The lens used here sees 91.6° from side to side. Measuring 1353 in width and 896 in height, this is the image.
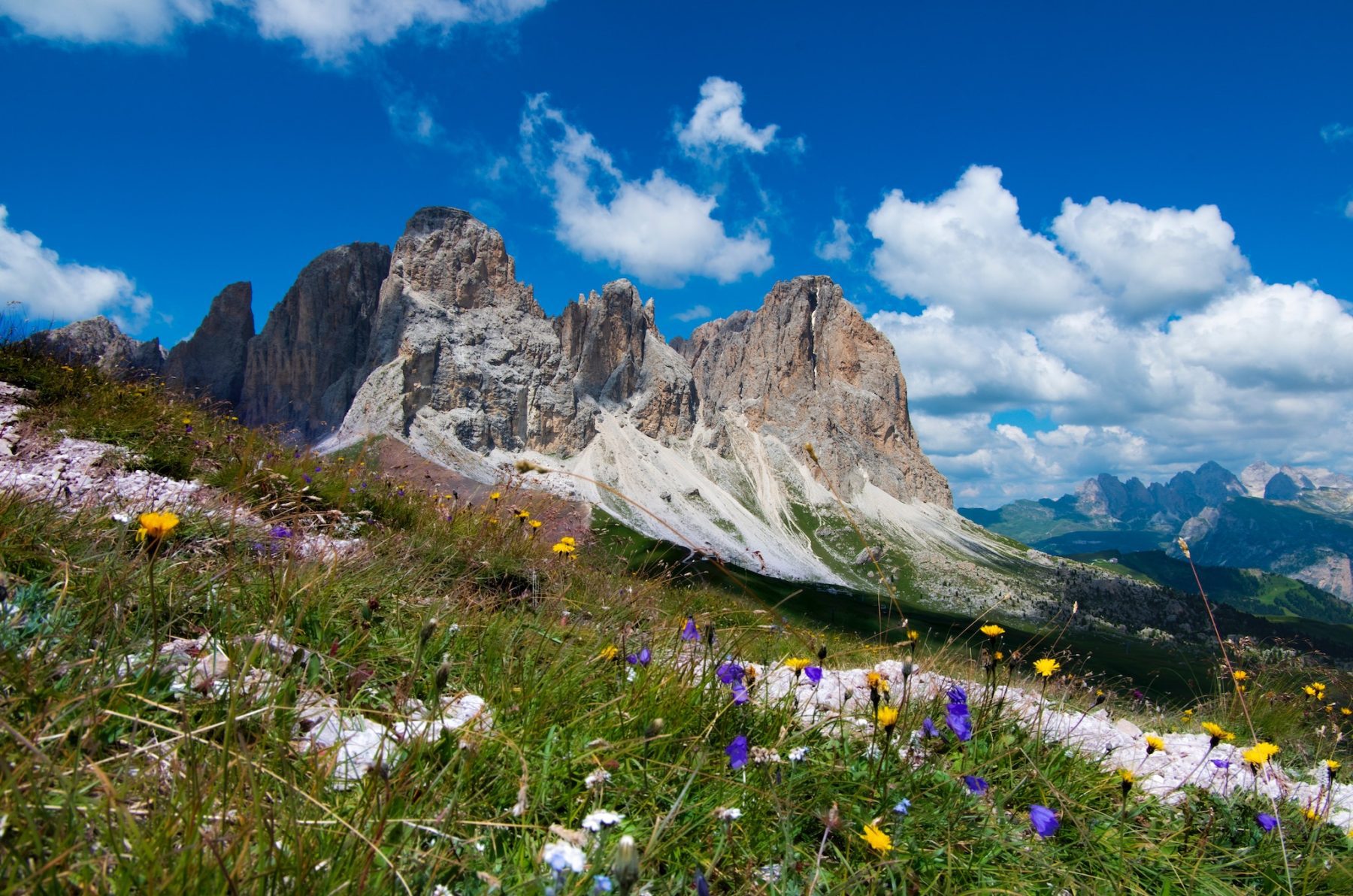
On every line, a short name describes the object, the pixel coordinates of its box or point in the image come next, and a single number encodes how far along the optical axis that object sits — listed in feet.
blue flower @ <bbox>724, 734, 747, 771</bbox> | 8.66
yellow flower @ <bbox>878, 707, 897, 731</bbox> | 8.79
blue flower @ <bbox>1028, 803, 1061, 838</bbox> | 8.48
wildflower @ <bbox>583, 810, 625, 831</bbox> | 5.74
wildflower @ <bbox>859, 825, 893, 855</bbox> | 7.20
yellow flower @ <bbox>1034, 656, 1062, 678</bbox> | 11.97
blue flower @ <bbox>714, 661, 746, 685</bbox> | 10.61
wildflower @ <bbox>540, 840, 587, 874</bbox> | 4.89
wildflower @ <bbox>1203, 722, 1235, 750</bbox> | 10.89
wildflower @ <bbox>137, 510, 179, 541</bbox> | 7.88
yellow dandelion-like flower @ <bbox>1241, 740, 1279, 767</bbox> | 10.48
